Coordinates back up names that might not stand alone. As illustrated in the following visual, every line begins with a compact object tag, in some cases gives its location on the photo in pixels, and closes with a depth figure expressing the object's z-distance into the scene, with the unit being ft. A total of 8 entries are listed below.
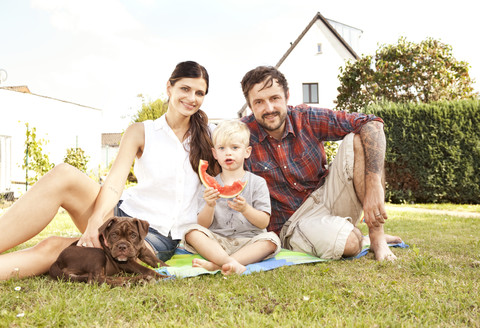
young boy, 12.25
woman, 11.10
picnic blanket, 11.41
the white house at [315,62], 87.45
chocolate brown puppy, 10.41
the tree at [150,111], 91.30
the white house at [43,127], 65.87
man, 14.20
